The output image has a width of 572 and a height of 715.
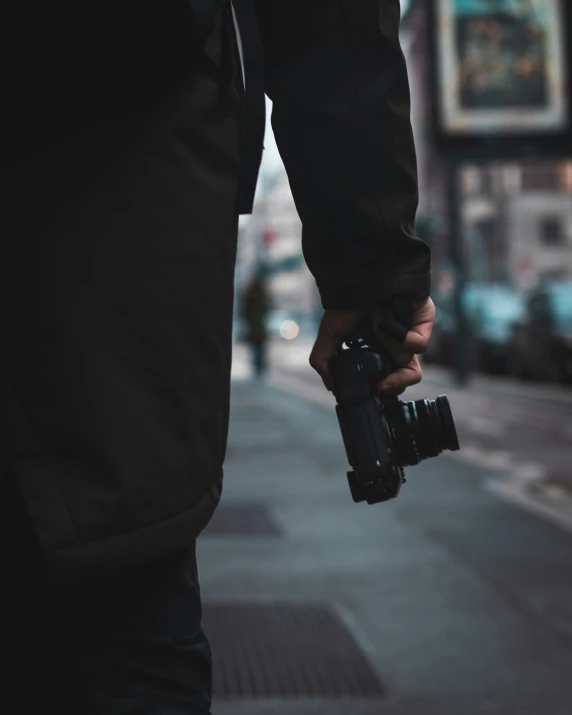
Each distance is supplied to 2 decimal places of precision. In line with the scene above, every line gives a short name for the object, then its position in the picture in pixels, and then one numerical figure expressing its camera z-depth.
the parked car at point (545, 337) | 17.25
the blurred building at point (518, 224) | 50.53
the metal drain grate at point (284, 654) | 3.28
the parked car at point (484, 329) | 21.34
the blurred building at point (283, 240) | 124.56
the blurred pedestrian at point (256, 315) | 21.22
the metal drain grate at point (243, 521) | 5.64
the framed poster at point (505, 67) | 16.27
